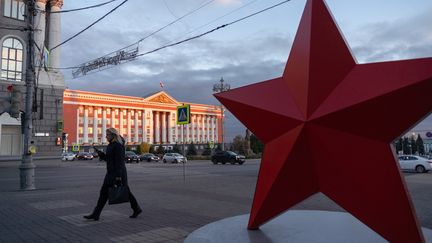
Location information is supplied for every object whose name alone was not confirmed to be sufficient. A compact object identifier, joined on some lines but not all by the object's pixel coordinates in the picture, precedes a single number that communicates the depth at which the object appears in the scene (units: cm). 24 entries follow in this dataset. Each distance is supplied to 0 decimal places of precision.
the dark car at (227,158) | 3895
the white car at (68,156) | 6028
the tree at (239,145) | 6053
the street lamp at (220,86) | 5325
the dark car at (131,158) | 4838
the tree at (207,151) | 6790
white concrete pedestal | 571
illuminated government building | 8469
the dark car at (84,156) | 6431
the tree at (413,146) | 7325
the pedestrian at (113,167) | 755
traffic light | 1381
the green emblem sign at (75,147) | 8300
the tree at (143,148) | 7844
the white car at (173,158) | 4755
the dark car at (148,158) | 5438
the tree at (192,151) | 7044
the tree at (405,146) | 6832
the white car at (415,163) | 2562
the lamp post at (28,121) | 1383
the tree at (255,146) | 6331
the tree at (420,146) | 7030
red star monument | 509
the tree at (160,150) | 7649
